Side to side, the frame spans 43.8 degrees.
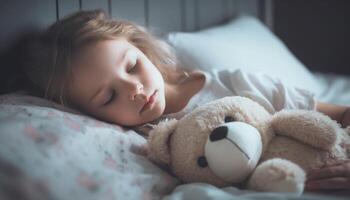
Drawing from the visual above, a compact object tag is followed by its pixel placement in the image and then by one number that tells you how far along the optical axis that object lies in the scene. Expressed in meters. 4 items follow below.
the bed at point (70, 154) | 0.59
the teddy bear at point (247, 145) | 0.67
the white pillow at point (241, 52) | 1.30
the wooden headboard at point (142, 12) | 0.95
